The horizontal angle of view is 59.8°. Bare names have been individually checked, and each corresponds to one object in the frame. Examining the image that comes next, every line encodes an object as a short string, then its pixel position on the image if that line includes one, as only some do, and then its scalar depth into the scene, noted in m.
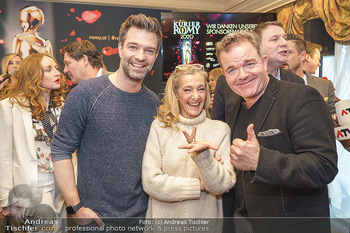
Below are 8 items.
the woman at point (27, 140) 2.34
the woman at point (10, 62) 4.55
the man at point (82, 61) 3.44
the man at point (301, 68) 3.27
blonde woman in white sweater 1.64
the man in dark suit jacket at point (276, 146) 1.24
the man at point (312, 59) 3.85
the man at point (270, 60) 2.35
